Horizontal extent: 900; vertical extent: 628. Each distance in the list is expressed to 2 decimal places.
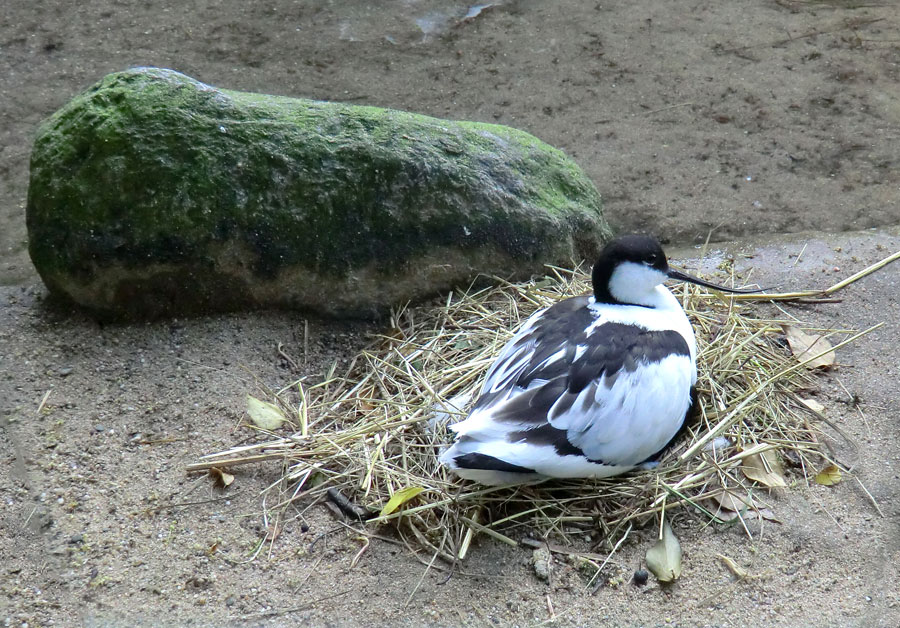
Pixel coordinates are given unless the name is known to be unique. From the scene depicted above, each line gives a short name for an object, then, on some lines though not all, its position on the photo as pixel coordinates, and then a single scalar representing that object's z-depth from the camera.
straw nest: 5.21
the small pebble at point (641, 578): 4.85
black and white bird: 5.01
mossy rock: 6.44
